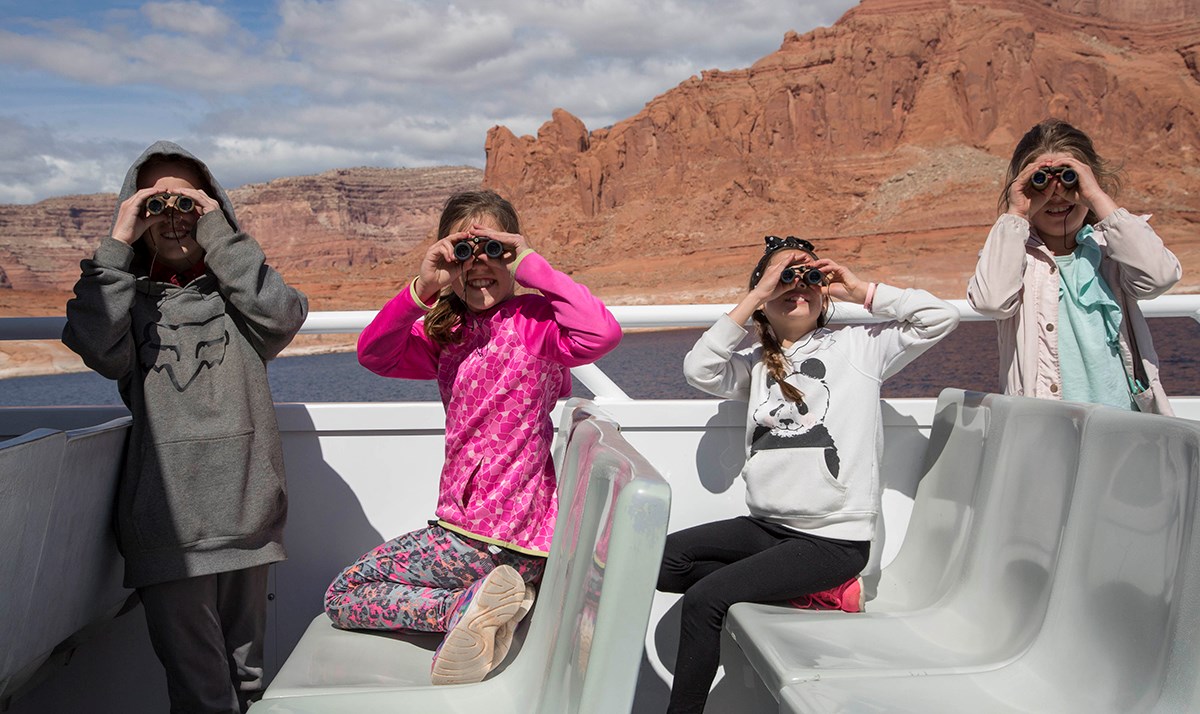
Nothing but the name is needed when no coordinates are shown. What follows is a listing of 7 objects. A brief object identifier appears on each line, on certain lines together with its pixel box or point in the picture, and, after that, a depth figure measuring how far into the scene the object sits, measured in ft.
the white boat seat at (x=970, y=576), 6.34
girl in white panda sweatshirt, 7.04
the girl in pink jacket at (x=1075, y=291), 8.17
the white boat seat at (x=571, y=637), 4.03
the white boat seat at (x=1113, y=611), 5.06
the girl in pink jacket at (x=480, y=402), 6.81
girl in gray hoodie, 6.79
